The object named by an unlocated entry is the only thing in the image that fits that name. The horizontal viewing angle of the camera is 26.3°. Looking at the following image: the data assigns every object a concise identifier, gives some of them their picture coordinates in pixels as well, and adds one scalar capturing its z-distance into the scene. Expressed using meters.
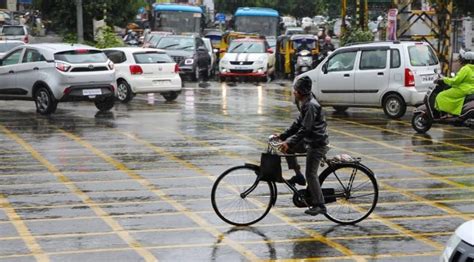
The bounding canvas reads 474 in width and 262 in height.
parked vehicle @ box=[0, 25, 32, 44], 51.36
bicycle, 10.37
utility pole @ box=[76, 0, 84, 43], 35.21
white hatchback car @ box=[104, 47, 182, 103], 25.44
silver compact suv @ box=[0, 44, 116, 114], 21.61
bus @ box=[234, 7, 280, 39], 47.19
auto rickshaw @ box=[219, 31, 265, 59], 40.94
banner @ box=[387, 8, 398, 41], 32.28
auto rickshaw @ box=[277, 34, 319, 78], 38.69
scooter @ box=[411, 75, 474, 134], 18.22
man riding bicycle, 10.21
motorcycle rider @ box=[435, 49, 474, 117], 18.02
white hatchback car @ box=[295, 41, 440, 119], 20.97
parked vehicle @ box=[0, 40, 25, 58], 35.22
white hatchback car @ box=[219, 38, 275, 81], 35.78
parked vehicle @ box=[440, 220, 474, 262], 6.34
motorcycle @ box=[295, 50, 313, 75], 38.44
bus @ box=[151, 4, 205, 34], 46.66
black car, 35.38
